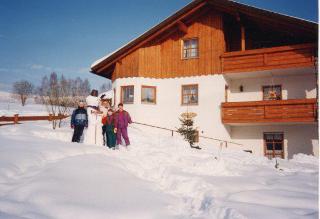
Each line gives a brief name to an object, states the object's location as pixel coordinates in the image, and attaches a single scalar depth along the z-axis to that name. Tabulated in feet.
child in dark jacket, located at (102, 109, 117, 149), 35.65
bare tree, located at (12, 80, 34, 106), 311.56
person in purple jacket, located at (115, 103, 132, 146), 36.81
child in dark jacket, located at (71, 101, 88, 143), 34.32
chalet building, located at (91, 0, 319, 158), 50.06
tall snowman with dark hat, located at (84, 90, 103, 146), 35.60
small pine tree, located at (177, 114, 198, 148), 51.72
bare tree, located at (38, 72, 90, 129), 60.59
